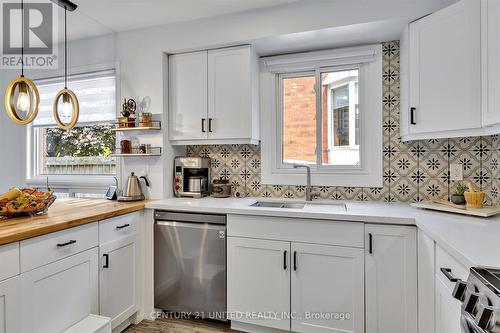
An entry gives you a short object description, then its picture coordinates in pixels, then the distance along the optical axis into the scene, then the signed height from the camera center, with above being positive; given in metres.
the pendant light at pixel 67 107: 2.18 +0.47
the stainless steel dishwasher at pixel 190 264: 2.11 -0.79
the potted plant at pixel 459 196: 1.86 -0.22
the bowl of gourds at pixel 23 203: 1.73 -0.25
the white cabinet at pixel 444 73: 1.67 +0.61
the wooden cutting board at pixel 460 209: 1.62 -0.29
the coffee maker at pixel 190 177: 2.62 -0.12
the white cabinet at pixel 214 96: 2.39 +0.63
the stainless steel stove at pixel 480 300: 0.70 -0.39
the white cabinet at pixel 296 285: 1.82 -0.86
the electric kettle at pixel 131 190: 2.45 -0.23
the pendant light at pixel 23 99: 1.92 +0.47
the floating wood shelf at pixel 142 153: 2.52 +0.11
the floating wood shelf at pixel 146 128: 2.49 +0.34
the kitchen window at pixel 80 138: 2.92 +0.31
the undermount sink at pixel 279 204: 2.35 -0.35
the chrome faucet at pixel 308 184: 2.39 -0.17
